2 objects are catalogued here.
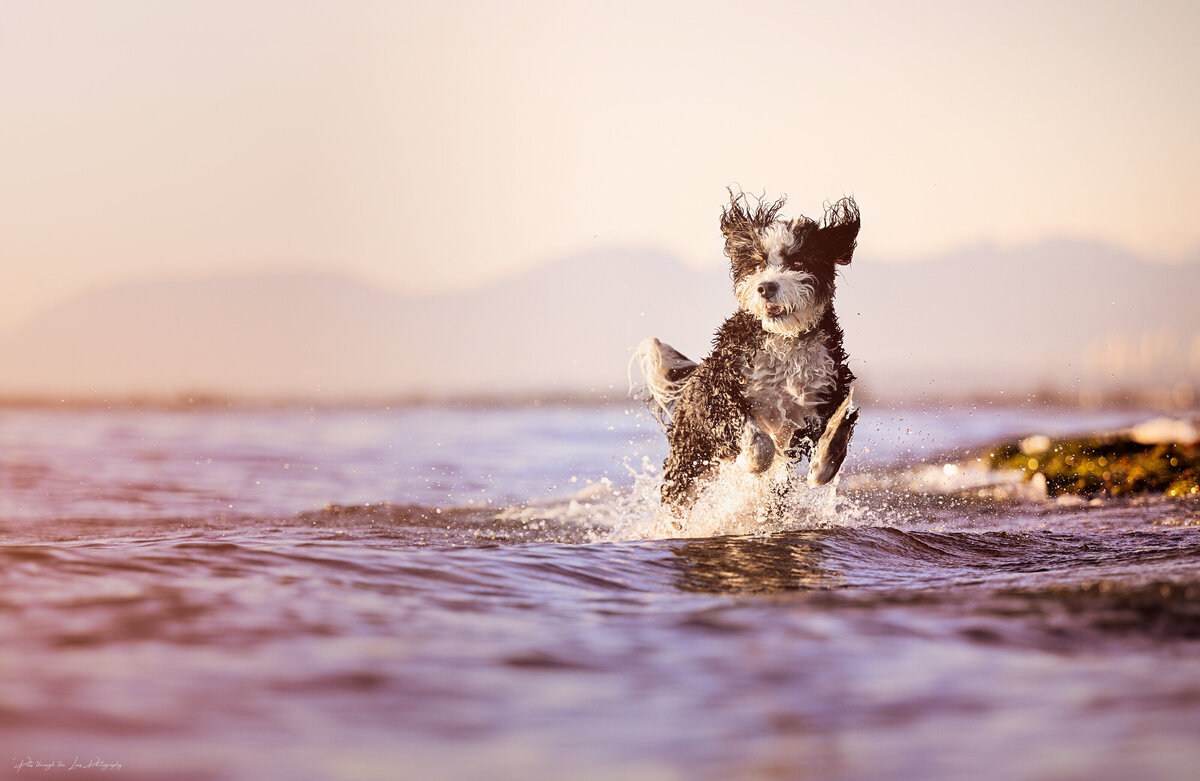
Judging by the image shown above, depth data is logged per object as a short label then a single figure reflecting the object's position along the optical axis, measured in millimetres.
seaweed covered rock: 18078
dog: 12734
